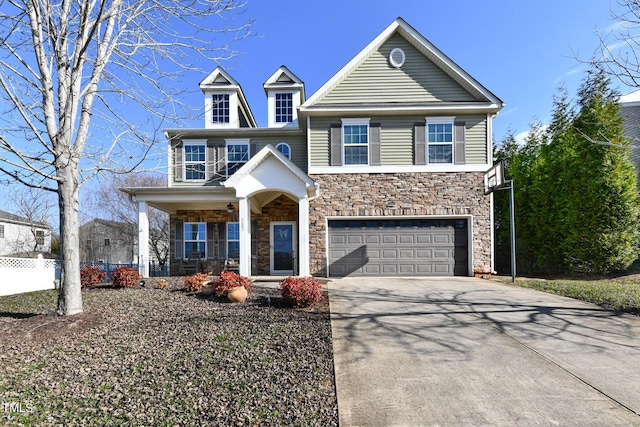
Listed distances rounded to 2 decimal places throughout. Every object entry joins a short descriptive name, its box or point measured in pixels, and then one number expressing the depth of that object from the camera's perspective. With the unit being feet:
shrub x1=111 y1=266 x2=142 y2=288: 29.27
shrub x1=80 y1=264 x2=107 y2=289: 30.14
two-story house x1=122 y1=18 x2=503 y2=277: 38.63
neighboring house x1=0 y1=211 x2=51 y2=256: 78.54
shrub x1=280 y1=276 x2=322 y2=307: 21.81
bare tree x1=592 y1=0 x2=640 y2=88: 21.00
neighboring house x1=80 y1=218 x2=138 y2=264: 84.33
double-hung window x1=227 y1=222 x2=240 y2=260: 45.29
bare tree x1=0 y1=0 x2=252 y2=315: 18.80
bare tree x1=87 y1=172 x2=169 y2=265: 80.23
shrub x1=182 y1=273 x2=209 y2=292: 27.22
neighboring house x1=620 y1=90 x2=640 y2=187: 58.23
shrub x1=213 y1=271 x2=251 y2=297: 24.54
